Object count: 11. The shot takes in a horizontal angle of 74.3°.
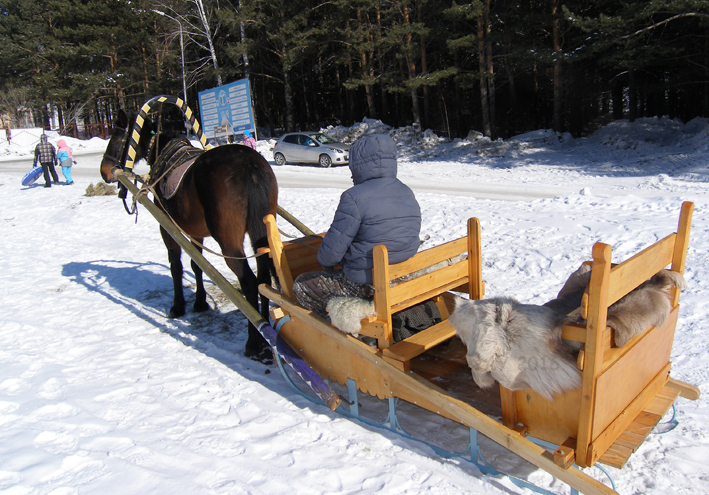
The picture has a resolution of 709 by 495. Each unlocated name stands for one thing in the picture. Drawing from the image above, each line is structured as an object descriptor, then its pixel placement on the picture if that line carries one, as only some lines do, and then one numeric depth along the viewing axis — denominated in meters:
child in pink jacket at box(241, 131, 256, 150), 18.91
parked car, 19.41
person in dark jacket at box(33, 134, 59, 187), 14.92
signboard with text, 20.50
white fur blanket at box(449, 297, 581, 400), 2.19
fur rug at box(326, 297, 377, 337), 2.88
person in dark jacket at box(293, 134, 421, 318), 2.90
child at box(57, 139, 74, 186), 15.50
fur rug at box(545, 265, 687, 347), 2.24
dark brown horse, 4.17
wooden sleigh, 2.11
